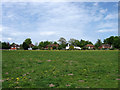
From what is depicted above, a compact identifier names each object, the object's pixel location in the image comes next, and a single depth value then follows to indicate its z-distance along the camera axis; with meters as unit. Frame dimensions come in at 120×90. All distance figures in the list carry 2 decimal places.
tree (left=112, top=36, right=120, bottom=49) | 132.04
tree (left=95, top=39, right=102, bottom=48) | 168.18
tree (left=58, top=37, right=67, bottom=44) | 159.69
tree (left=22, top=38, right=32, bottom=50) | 121.91
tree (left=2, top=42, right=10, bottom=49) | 125.82
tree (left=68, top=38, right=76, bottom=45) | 165.75
